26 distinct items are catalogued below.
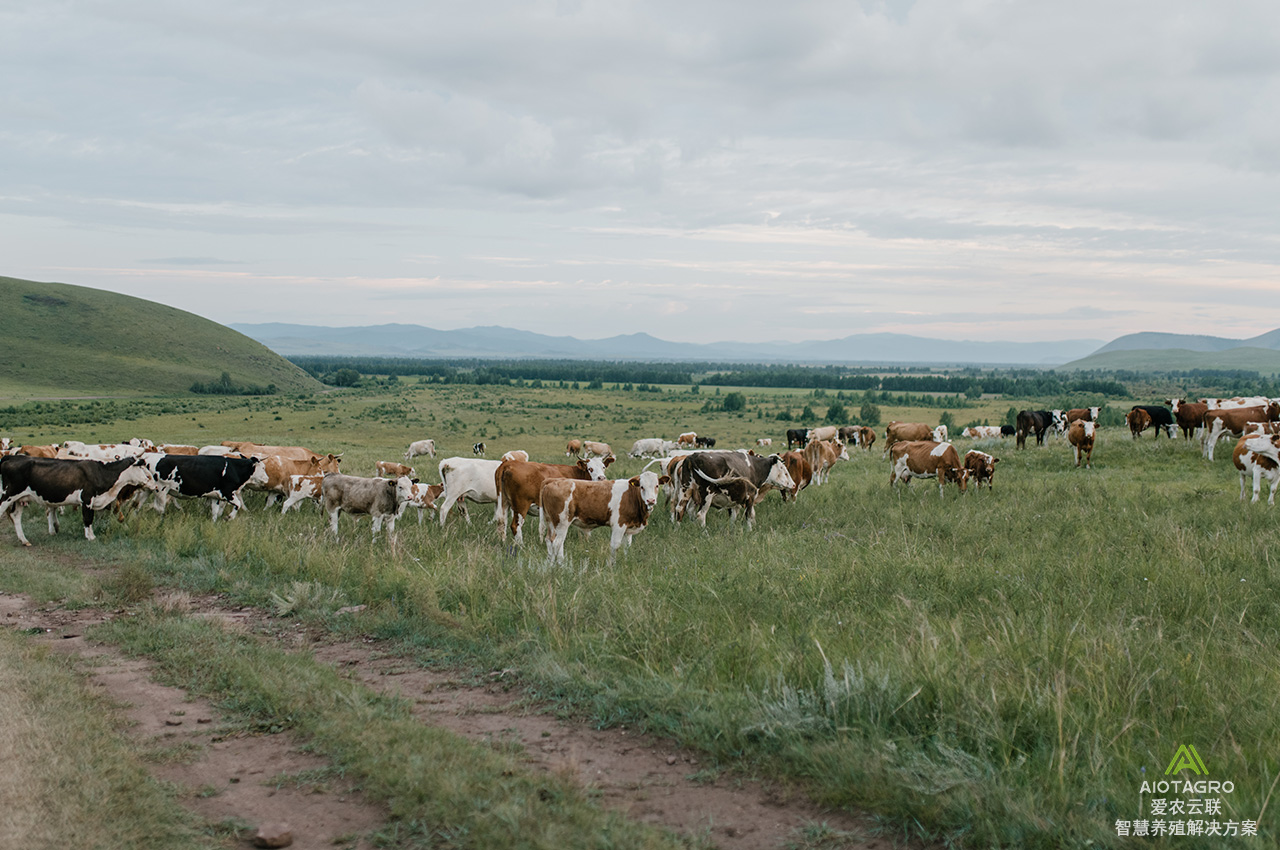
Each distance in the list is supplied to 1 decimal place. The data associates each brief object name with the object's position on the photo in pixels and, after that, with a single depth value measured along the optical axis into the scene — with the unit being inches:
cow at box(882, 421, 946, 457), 1194.0
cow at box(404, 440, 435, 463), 1541.6
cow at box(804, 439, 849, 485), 980.6
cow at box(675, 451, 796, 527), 645.9
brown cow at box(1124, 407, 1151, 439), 1179.3
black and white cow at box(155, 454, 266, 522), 639.8
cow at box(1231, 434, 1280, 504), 643.5
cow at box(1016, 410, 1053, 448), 1300.4
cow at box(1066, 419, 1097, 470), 942.4
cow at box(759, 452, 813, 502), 770.8
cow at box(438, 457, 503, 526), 642.8
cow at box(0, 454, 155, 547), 554.6
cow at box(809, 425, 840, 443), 1782.7
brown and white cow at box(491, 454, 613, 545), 546.3
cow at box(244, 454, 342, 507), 695.1
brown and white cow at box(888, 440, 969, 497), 790.5
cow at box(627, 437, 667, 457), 1607.4
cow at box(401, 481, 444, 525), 660.7
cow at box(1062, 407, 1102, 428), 1234.0
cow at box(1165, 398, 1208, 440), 1017.5
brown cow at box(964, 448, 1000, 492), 792.3
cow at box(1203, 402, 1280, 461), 919.0
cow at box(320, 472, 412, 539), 591.2
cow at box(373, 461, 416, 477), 900.2
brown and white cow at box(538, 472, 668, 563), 477.1
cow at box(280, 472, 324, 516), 678.4
